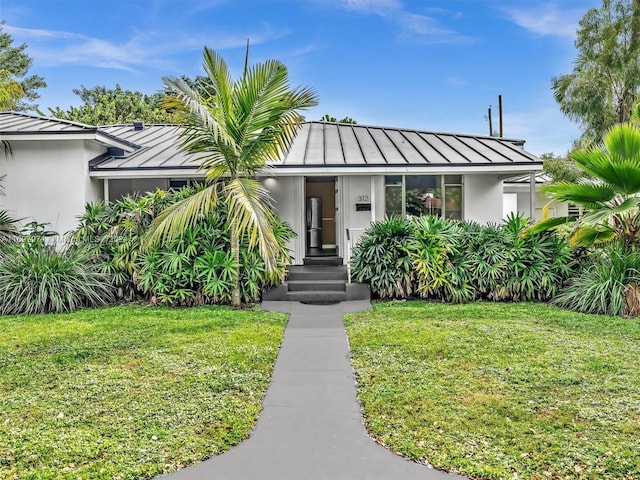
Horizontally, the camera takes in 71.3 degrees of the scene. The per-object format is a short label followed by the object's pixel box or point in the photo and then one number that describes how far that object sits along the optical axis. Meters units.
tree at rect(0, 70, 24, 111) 11.72
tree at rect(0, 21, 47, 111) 26.92
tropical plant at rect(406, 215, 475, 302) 9.52
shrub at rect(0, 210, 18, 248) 10.25
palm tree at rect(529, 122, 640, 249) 7.99
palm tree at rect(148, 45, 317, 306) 8.37
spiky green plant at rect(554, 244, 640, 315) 8.09
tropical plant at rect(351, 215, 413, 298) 9.72
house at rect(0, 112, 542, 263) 10.83
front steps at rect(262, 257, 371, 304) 9.88
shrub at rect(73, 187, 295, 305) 9.23
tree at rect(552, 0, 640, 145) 19.03
